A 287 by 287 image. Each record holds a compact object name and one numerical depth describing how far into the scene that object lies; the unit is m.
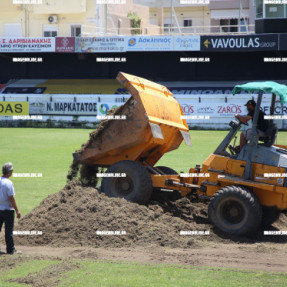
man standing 17.14
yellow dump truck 19.44
